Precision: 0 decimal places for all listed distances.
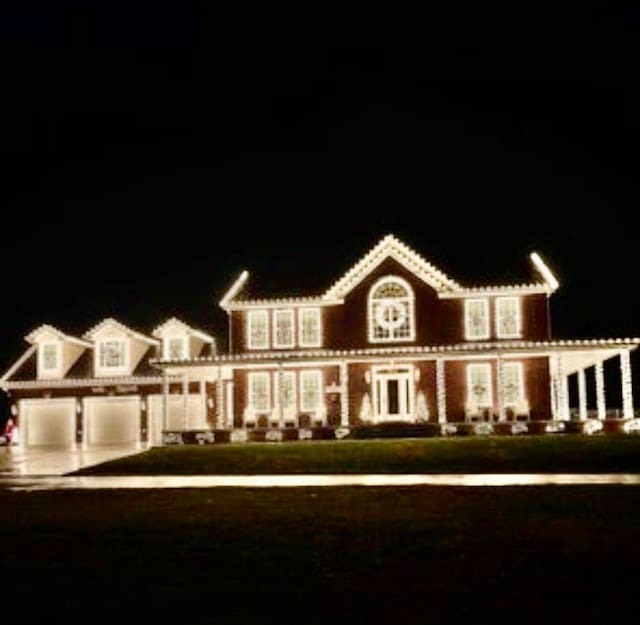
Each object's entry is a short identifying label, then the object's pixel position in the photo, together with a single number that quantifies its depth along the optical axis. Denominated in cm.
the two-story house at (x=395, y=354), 3875
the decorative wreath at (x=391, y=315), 4003
